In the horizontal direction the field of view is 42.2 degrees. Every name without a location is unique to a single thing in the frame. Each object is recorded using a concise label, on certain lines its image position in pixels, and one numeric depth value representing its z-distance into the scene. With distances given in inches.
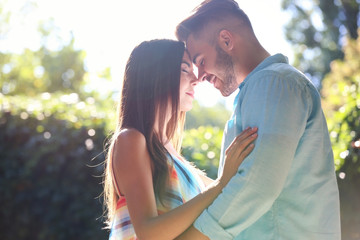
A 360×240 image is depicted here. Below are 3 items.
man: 74.5
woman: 88.3
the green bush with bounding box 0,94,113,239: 225.9
